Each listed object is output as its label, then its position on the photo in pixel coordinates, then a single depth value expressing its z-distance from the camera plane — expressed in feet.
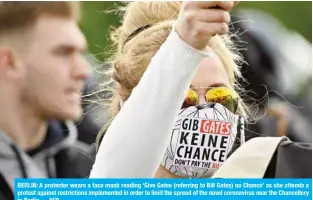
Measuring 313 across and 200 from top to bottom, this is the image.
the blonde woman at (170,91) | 14.60
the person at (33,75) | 16.33
